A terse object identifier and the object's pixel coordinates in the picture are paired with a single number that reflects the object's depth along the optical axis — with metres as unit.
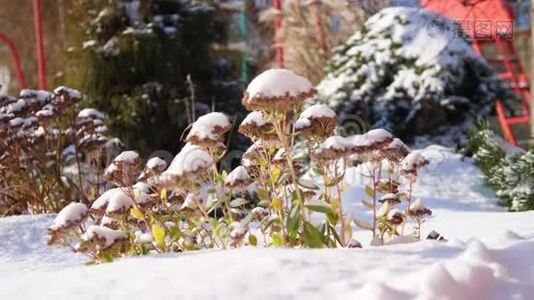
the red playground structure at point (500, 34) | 5.41
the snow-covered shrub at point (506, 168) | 3.72
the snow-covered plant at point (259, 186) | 1.68
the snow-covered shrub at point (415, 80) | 5.86
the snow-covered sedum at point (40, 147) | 3.48
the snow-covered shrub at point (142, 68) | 6.13
